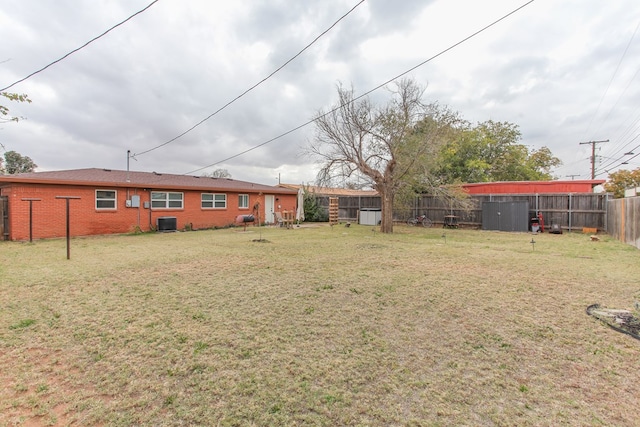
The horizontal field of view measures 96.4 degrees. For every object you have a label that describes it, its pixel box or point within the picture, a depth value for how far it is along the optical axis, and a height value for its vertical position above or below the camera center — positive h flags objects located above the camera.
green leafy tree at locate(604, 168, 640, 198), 26.53 +2.83
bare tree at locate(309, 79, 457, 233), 12.29 +3.22
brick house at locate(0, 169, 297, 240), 10.79 +0.39
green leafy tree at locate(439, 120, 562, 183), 23.69 +4.61
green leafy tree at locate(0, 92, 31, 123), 5.54 +2.04
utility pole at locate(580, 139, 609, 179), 29.33 +5.46
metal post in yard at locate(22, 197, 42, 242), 9.99 -0.36
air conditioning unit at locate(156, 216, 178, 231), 13.92 -0.62
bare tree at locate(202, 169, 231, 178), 43.29 +5.73
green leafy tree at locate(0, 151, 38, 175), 30.25 +5.13
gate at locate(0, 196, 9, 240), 10.70 -0.28
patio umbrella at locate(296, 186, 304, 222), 20.00 +0.20
